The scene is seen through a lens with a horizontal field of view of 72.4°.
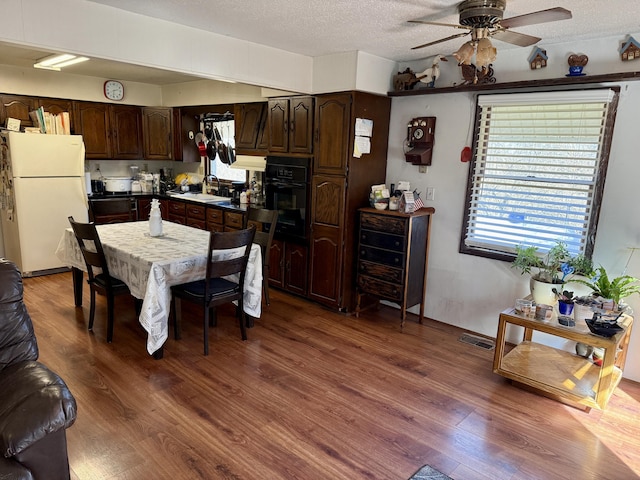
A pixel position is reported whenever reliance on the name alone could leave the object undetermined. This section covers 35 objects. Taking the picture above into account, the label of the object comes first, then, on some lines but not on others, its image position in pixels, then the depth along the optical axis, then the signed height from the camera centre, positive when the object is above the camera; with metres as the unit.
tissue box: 3.92 -0.43
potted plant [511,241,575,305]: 3.14 -0.78
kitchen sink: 5.46 -0.65
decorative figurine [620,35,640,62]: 2.95 +0.75
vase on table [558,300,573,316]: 2.90 -0.96
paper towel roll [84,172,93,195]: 5.75 -0.51
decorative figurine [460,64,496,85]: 3.54 +0.66
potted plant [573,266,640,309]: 2.86 -0.82
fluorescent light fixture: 4.24 +0.78
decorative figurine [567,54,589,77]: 3.12 +0.69
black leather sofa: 1.53 -0.97
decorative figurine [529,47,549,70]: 3.33 +0.76
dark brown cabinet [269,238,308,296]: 4.55 -1.22
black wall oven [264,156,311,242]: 4.39 -0.44
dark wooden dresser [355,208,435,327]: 3.84 -0.90
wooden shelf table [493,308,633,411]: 2.67 -1.41
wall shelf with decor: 2.95 +0.56
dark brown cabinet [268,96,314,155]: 4.29 +0.25
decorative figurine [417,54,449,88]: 3.76 +0.70
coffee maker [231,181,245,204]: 5.62 -0.54
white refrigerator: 4.80 -0.60
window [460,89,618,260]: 3.18 -0.09
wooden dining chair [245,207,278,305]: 3.98 -0.77
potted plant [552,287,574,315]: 2.91 -0.93
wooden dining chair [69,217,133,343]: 3.29 -1.04
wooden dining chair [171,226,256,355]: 3.14 -1.06
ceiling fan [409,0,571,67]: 2.18 +0.67
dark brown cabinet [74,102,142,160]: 5.65 +0.18
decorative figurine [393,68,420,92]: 3.98 +0.67
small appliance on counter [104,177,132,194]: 6.01 -0.56
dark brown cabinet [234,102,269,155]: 4.98 +0.23
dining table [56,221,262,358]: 3.07 -0.89
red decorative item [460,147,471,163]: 3.80 +0.01
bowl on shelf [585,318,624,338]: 2.64 -0.99
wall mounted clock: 5.77 +0.70
